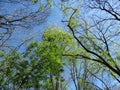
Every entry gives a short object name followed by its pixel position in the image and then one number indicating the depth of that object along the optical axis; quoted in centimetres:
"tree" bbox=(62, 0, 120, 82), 547
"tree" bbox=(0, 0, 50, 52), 330
